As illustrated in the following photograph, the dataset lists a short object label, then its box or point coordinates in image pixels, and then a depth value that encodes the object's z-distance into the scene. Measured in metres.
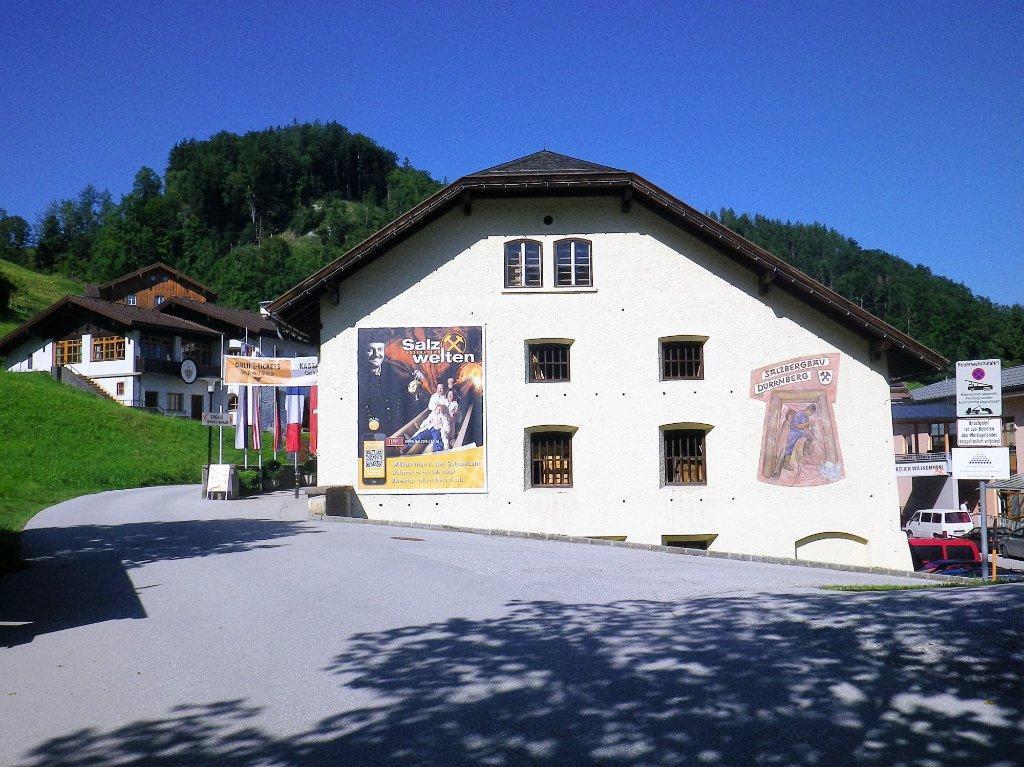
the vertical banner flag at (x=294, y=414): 28.22
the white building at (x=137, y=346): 56.78
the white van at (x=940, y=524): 38.44
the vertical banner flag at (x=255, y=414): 29.73
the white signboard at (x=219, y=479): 27.14
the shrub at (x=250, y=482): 28.83
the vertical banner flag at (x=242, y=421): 29.17
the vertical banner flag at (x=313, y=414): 27.53
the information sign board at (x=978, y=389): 13.84
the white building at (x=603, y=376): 20.94
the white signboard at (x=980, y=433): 13.93
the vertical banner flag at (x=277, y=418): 30.50
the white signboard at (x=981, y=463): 13.79
